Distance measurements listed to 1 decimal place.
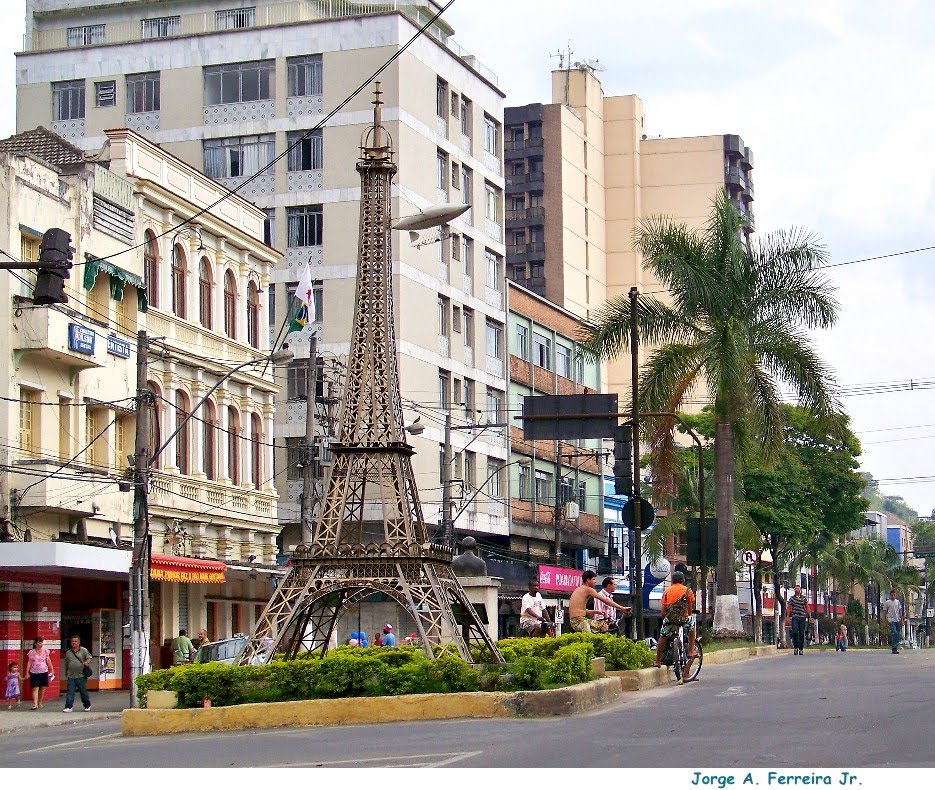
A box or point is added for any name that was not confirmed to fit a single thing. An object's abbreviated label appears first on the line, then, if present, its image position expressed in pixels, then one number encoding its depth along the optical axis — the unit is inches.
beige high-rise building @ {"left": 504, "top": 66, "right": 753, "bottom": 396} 3499.0
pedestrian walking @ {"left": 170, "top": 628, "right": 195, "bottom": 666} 1359.5
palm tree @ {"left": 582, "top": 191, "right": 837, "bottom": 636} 1690.5
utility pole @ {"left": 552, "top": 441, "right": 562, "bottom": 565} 2406.5
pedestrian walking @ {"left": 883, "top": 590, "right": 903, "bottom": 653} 2049.7
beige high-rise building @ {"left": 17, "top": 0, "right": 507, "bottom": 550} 2242.9
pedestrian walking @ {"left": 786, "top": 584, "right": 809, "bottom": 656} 1855.3
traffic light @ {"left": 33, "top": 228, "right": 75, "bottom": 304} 768.3
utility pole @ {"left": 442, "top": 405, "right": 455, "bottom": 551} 1985.7
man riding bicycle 911.0
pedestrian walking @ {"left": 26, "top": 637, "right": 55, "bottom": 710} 1321.4
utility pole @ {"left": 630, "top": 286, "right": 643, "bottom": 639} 1250.6
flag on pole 1674.5
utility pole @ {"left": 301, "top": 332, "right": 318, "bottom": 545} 1534.2
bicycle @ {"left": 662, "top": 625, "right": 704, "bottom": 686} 926.4
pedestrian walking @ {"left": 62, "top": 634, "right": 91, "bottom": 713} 1284.4
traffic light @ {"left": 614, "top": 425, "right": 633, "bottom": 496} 1252.5
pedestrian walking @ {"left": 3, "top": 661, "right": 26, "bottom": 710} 1411.2
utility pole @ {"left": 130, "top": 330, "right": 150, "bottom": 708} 1284.4
